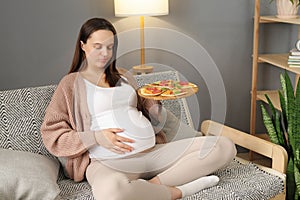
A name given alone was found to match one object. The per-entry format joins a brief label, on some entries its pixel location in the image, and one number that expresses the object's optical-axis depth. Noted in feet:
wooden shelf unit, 9.90
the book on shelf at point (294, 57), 9.24
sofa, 6.07
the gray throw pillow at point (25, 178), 5.95
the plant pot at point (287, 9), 9.78
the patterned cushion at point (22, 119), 7.00
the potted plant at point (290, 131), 7.88
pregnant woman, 6.59
